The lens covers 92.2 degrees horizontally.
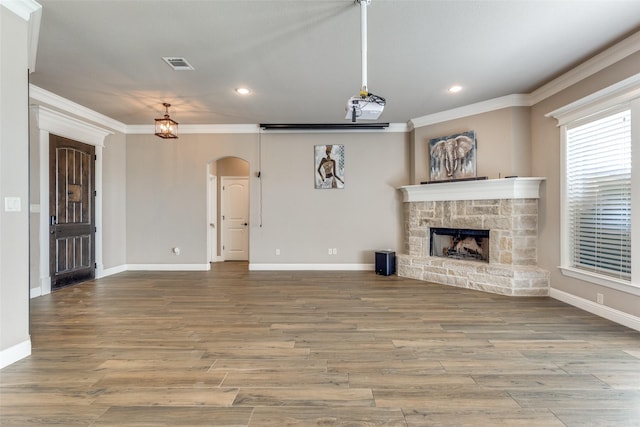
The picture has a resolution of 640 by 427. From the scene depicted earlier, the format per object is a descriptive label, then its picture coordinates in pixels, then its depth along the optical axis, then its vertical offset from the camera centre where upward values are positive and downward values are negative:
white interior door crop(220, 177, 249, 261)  7.62 -0.11
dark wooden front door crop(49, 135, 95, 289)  4.55 +0.02
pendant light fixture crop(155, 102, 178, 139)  4.59 +1.29
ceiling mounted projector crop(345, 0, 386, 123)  2.62 +0.95
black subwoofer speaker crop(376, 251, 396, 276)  5.56 -0.92
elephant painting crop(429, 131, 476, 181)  4.96 +0.94
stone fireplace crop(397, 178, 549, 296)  4.38 -0.38
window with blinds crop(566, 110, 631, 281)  3.19 +0.20
